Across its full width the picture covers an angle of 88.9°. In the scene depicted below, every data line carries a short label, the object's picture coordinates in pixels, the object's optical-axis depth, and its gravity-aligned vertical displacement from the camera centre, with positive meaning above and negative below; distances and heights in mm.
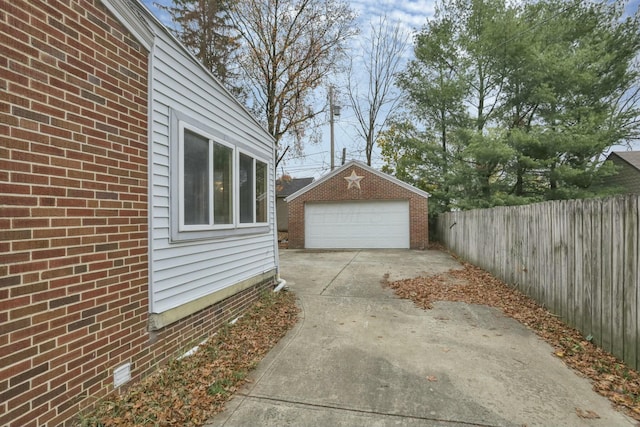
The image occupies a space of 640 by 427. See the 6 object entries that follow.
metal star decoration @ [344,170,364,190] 14664 +1515
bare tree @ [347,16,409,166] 19125 +8411
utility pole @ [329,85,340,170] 15630 +5083
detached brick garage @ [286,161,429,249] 14375 +62
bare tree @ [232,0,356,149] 12969 +6756
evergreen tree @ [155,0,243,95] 13641 +7635
